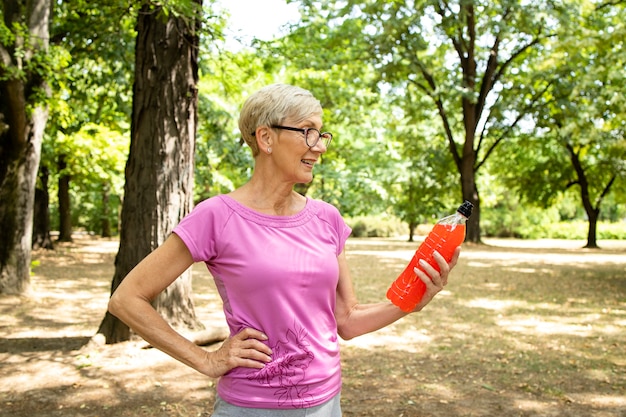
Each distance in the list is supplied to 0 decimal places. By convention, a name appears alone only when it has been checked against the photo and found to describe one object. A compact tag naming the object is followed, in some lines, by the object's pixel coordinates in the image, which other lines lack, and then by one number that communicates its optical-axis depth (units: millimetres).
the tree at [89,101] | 9961
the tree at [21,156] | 9492
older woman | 1932
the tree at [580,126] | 13441
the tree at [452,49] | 19547
